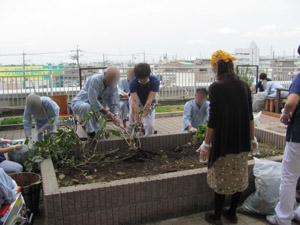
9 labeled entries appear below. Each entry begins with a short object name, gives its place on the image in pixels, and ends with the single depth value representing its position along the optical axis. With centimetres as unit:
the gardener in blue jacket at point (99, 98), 427
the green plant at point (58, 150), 354
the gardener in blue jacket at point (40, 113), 445
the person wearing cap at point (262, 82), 1024
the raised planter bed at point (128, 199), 264
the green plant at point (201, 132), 420
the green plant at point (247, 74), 1052
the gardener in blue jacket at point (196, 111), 472
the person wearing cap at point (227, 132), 270
